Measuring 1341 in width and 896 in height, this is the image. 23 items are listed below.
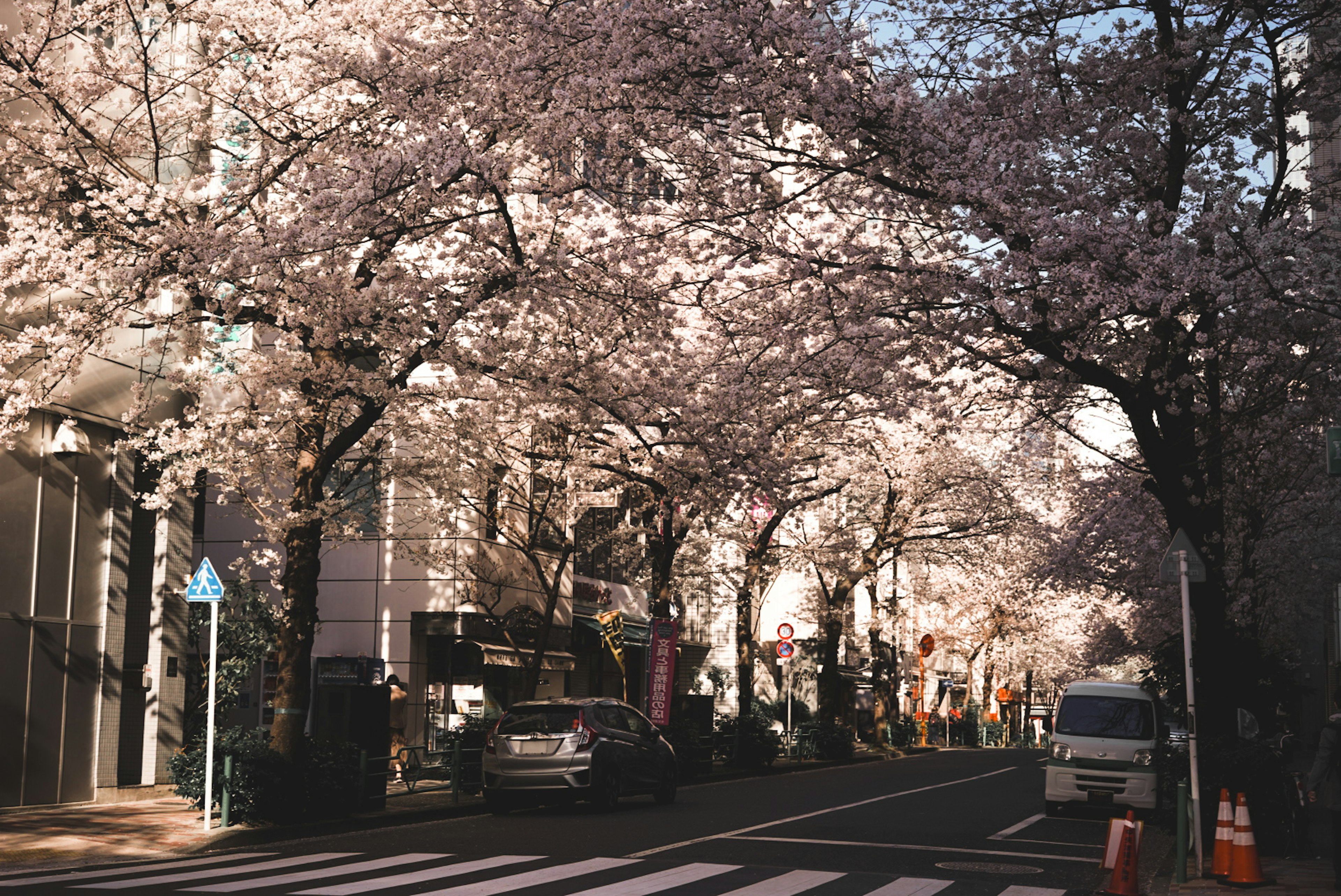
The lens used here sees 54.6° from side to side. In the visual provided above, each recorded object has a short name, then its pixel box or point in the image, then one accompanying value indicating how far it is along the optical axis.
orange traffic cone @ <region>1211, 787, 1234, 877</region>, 12.45
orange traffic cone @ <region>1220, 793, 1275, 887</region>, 12.03
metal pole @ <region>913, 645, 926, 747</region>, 55.81
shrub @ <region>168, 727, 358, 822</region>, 15.78
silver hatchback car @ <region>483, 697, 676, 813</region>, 18.22
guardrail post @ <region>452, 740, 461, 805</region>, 19.83
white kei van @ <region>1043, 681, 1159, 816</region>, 19.41
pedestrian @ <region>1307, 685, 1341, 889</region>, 12.30
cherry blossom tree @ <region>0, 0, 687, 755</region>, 13.65
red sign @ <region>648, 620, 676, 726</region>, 26.61
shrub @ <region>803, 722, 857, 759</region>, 38.78
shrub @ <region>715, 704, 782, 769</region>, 31.42
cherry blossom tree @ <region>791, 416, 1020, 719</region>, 37.94
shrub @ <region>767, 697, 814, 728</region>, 54.47
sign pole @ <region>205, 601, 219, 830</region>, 14.91
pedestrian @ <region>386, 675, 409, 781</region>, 27.25
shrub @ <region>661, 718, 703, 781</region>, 27.03
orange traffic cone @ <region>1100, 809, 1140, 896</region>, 11.38
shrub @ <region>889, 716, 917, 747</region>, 49.78
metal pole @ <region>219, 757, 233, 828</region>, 15.36
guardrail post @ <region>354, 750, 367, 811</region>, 17.83
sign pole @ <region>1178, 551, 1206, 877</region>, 12.52
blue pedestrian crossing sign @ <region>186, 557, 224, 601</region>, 15.34
